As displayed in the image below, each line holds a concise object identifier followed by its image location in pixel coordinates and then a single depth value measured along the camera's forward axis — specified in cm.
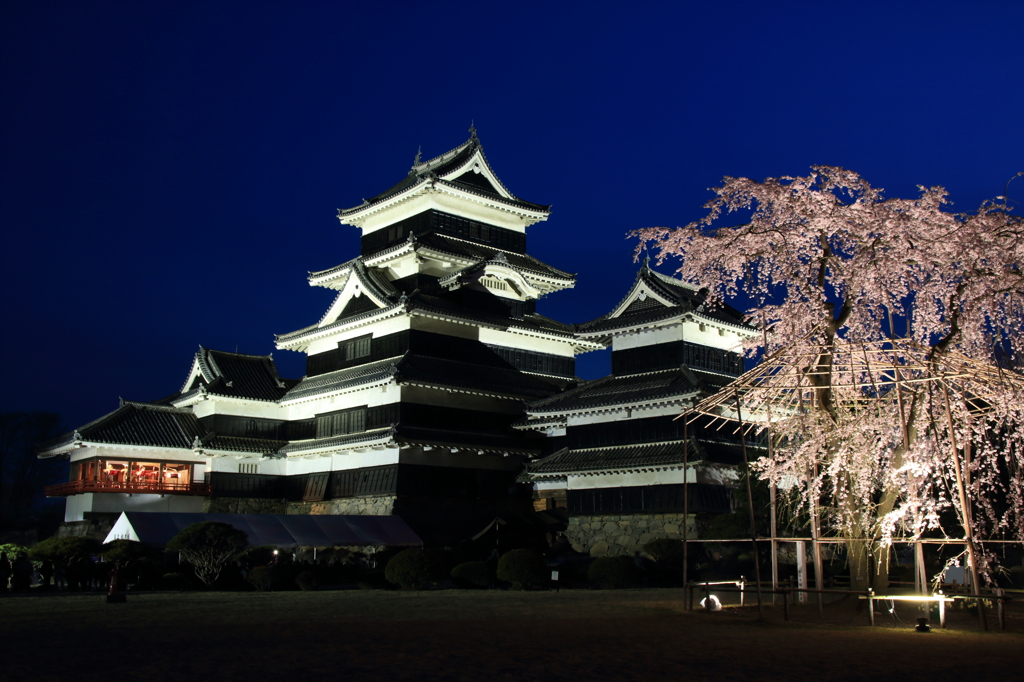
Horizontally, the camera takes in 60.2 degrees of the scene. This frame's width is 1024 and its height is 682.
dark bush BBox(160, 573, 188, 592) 2967
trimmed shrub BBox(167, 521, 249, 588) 2925
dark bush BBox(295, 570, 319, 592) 3030
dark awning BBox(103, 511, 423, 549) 3256
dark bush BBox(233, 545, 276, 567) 3394
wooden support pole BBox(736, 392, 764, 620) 1795
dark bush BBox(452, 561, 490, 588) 3117
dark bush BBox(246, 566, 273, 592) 2984
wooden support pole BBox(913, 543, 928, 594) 1778
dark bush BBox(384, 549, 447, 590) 2983
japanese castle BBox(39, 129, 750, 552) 3941
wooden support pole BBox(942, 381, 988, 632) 1548
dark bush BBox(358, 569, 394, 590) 3161
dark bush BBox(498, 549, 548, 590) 2945
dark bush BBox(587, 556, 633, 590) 3019
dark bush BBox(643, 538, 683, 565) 3316
